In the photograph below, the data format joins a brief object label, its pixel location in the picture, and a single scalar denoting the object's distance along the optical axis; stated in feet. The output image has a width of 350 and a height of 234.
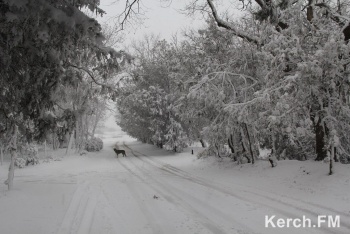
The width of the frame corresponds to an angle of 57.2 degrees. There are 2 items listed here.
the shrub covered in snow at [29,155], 83.92
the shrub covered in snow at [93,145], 133.59
